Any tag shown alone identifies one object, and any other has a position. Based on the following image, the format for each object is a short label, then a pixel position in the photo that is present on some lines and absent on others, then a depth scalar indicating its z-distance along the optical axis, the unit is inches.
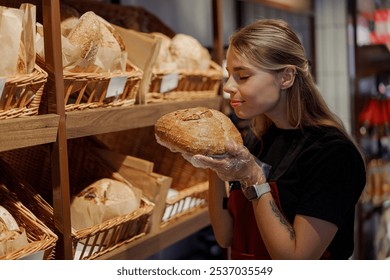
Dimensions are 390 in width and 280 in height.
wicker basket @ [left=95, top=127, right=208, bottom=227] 87.9
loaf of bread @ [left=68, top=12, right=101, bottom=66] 63.1
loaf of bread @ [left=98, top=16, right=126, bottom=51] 67.4
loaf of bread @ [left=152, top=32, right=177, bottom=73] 78.1
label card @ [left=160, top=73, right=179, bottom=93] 76.8
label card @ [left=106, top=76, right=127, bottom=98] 66.5
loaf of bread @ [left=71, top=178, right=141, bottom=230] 66.2
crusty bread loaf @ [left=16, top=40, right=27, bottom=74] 55.5
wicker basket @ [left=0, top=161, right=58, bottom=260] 55.4
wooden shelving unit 54.5
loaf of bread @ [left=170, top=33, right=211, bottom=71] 85.0
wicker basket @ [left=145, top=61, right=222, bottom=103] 75.8
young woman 55.4
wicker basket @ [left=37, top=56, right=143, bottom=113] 61.0
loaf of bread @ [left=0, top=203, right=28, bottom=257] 53.8
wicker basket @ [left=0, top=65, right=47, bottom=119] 53.2
